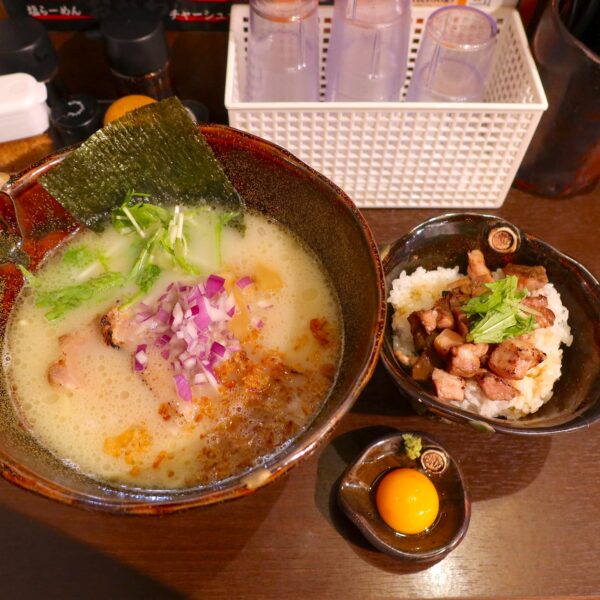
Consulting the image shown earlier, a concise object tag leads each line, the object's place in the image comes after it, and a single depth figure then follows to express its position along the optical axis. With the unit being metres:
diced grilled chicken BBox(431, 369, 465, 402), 0.36
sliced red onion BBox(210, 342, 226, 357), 0.36
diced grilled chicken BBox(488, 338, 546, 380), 0.37
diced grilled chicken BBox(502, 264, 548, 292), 0.40
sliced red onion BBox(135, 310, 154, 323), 0.38
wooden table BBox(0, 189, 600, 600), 0.35
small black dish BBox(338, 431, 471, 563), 0.34
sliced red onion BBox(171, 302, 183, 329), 0.37
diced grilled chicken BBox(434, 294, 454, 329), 0.39
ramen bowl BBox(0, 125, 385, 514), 0.28
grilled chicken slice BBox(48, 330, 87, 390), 0.36
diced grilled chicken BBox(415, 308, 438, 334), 0.38
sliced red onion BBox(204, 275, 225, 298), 0.38
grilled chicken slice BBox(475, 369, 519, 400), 0.37
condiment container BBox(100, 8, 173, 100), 0.47
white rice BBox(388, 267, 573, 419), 0.38
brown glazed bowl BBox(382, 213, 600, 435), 0.35
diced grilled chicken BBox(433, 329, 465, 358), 0.38
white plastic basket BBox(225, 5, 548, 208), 0.43
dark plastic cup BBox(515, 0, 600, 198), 0.42
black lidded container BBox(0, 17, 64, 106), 0.47
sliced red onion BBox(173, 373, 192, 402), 0.36
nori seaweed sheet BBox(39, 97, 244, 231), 0.37
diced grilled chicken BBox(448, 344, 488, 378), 0.37
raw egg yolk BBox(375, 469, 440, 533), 0.34
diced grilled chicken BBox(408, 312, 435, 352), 0.39
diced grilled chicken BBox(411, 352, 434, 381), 0.38
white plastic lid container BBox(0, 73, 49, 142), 0.44
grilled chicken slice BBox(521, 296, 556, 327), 0.39
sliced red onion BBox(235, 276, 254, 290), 0.40
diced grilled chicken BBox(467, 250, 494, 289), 0.41
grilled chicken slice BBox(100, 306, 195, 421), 0.36
